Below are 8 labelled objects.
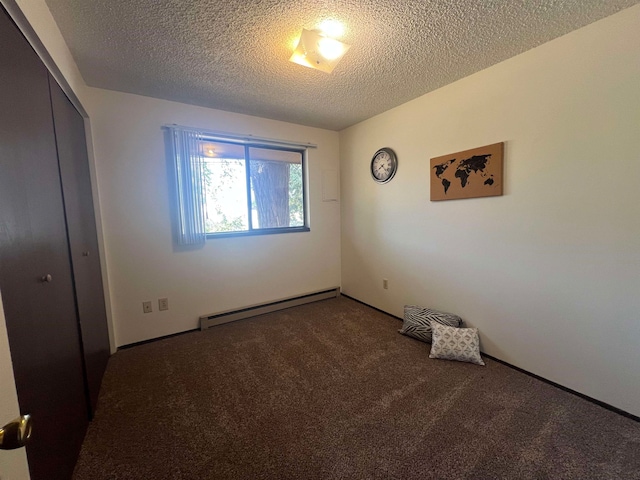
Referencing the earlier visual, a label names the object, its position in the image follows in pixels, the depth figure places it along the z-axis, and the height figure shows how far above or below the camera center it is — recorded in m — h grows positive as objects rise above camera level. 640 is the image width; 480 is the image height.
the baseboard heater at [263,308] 2.88 -1.05
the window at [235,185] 2.61 +0.43
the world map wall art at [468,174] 2.05 +0.34
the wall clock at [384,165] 2.88 +0.59
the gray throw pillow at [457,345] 2.13 -1.08
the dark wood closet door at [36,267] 0.90 -0.14
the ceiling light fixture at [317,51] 1.59 +1.07
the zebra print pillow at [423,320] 2.37 -0.98
